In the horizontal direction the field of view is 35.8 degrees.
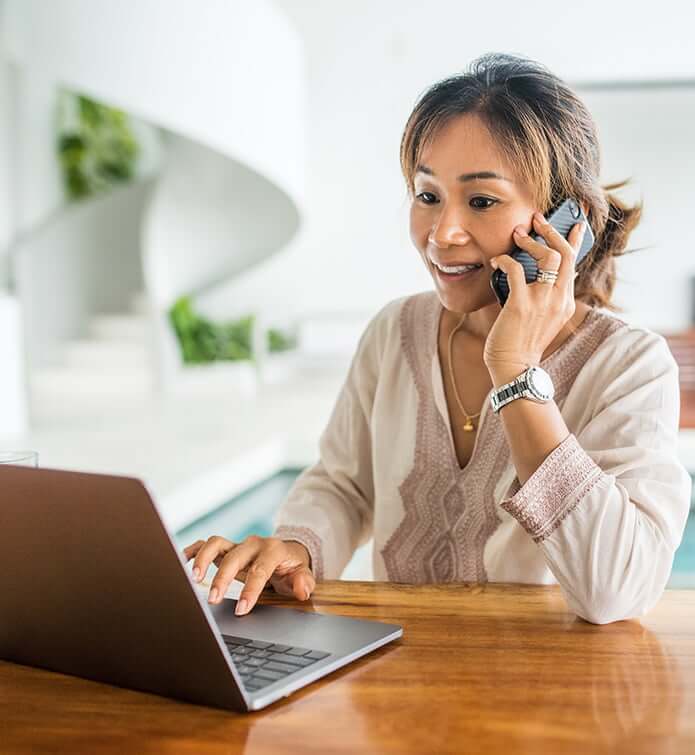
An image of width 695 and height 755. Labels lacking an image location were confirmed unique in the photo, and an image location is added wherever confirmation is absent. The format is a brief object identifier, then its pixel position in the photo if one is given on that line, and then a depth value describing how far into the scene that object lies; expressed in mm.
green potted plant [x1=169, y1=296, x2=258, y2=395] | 9914
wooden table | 835
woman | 1262
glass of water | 1134
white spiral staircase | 6945
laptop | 854
